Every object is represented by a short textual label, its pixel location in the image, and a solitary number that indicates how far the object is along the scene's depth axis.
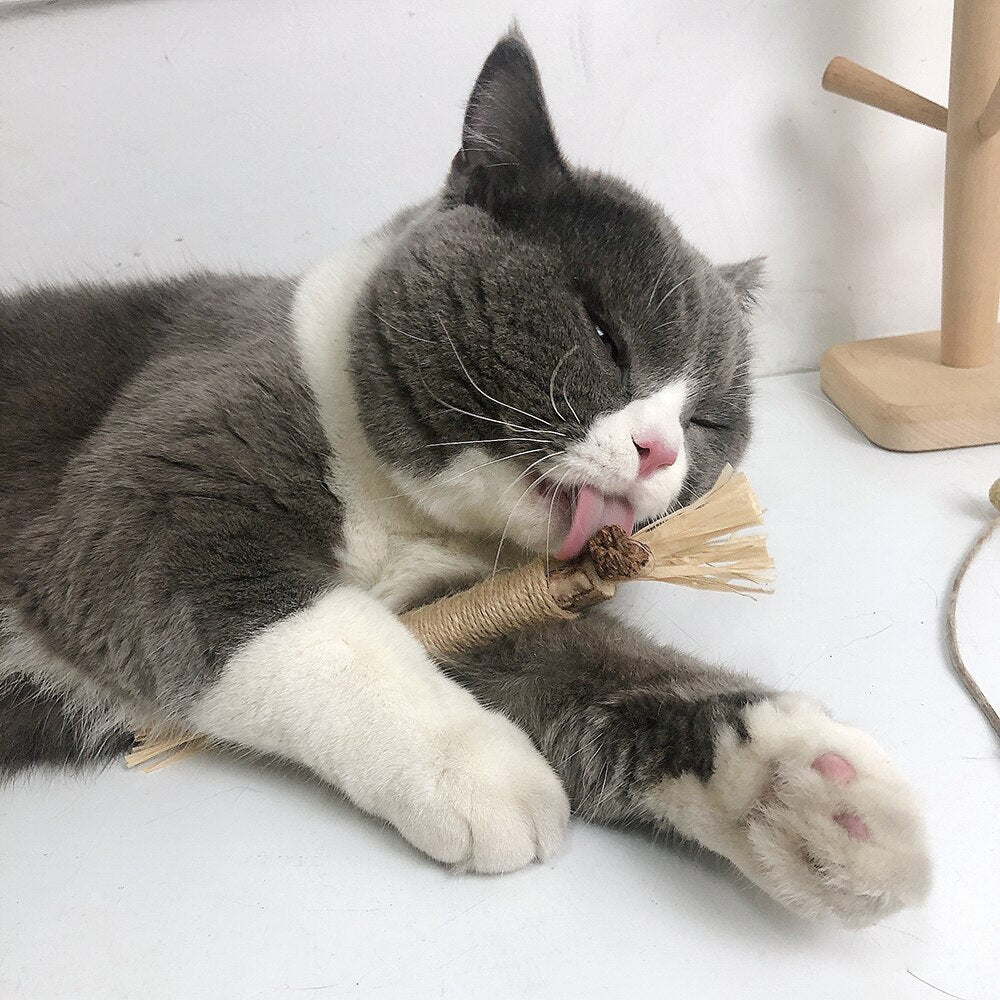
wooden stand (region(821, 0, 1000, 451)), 0.45
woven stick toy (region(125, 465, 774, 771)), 0.31
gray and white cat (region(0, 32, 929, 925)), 0.29
